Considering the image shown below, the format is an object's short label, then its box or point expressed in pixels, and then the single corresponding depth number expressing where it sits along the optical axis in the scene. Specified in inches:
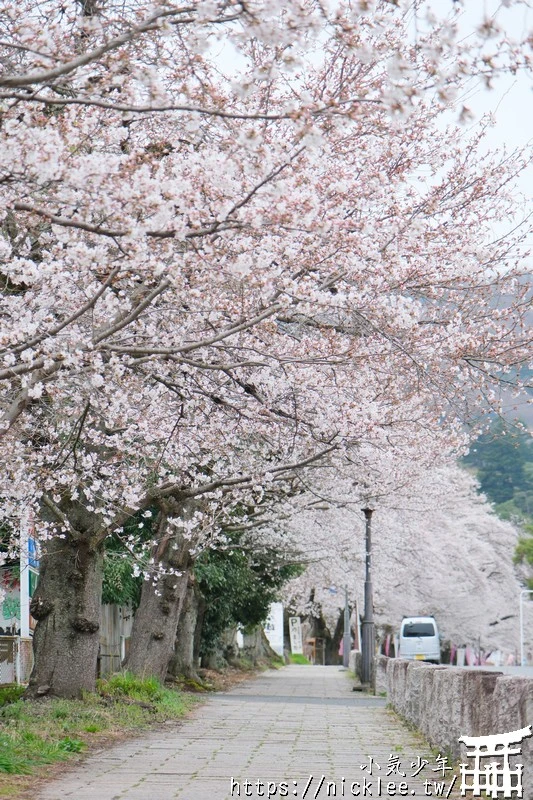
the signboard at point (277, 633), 3339.1
